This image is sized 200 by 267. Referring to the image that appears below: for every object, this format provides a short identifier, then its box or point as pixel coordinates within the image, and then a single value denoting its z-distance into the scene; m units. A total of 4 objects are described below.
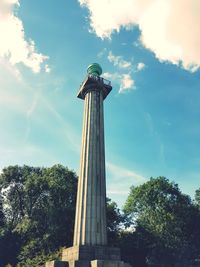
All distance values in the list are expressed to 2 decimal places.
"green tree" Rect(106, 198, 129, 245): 34.06
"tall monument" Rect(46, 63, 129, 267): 18.77
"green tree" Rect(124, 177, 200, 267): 33.03
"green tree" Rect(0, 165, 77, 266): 31.28
